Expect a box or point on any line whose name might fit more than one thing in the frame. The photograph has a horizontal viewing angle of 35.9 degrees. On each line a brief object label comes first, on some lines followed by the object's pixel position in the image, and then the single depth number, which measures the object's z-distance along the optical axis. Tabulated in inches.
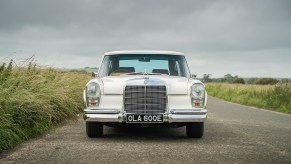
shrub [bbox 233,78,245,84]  4293.8
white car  290.0
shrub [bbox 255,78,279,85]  3951.0
